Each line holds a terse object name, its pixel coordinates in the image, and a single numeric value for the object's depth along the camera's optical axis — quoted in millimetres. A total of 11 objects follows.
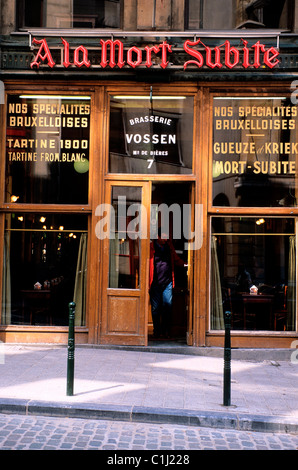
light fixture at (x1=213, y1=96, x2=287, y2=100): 9664
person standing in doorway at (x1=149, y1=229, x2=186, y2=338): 10375
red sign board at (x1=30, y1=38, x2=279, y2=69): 9242
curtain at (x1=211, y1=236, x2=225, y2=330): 9594
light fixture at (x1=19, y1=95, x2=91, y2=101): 9789
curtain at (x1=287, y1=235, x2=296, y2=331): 9625
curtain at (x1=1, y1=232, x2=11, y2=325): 9789
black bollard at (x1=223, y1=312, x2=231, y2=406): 6383
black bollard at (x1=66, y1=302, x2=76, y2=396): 6562
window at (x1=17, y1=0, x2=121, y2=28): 9859
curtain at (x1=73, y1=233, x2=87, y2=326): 9750
